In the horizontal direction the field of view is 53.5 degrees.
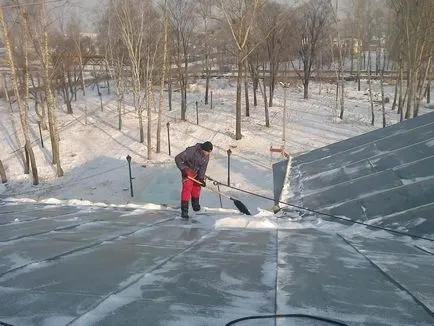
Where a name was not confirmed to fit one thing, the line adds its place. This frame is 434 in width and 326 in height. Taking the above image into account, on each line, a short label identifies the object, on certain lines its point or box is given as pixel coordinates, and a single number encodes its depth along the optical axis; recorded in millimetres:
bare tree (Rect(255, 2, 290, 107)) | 29359
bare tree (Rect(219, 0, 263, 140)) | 21609
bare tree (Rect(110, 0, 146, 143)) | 22359
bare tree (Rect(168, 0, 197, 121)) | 29984
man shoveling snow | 7109
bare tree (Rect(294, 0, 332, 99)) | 34844
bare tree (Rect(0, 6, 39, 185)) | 16766
